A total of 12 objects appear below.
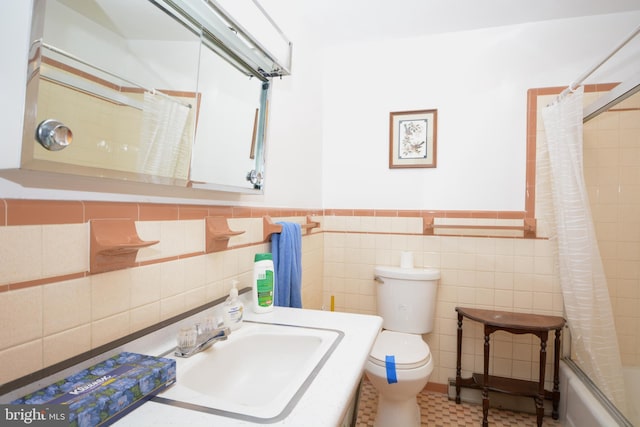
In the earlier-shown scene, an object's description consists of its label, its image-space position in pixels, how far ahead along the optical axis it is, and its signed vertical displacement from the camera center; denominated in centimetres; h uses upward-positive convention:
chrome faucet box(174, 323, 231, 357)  86 -36
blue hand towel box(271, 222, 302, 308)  148 -25
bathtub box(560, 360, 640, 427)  150 -89
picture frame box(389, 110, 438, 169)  224 +53
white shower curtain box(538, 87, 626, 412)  173 -23
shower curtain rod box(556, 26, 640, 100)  136 +73
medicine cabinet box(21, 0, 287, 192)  59 +28
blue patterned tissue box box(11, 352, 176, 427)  54 -33
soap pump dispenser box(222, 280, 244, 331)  104 -32
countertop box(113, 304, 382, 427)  59 -37
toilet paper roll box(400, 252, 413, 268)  219 -29
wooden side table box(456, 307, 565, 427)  178 -75
